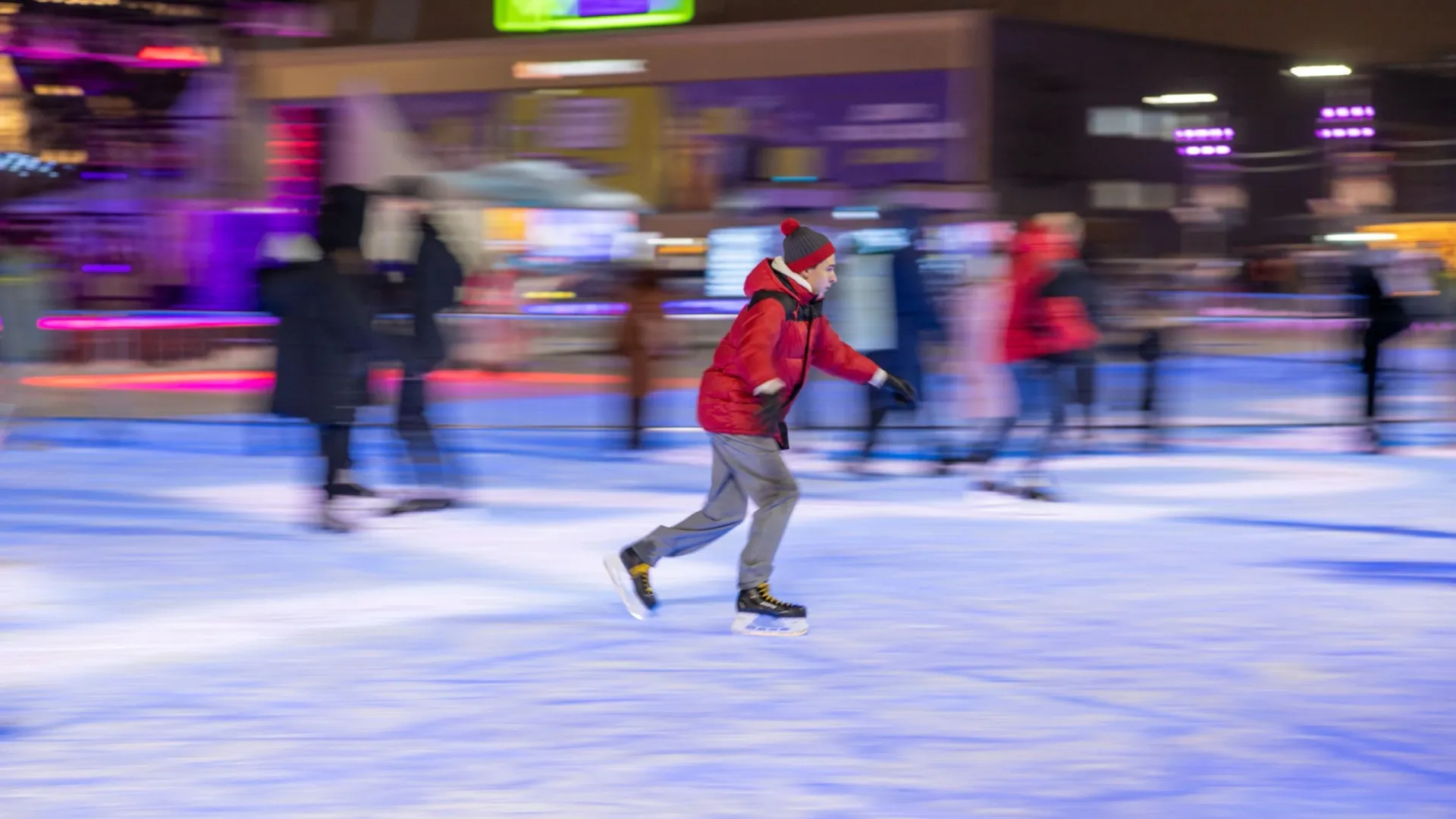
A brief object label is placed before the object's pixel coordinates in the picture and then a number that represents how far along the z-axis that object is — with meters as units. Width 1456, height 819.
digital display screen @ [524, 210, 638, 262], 35.44
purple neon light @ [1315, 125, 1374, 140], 49.78
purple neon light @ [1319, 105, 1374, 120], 49.52
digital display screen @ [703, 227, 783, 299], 33.44
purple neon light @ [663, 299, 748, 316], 23.58
